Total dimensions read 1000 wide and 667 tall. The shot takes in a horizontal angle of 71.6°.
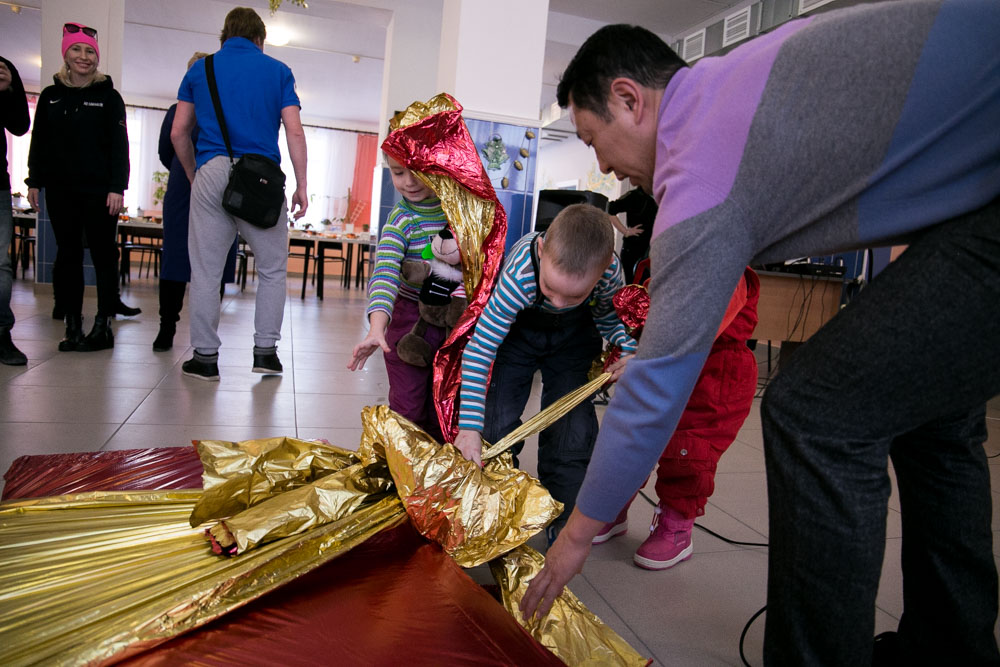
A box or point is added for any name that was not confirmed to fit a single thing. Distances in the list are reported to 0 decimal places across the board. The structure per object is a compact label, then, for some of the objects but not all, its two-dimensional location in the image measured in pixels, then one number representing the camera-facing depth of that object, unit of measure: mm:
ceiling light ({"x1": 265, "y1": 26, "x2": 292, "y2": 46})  7969
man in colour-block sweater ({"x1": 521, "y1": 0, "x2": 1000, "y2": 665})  697
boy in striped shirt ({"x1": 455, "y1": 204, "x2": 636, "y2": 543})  1417
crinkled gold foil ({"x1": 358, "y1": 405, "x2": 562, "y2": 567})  1222
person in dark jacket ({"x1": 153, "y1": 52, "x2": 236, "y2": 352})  3381
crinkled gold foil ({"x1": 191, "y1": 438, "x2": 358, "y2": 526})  1221
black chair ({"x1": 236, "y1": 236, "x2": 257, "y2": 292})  7831
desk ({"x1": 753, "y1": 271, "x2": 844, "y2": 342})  4031
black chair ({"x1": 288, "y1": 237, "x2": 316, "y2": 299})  7766
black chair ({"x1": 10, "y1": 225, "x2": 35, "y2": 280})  7105
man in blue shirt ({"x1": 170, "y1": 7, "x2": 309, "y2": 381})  2734
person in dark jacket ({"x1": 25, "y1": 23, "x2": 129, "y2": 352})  3162
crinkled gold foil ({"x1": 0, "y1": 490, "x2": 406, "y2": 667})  892
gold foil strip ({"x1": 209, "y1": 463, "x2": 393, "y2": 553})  1120
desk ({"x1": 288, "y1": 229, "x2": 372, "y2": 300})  7476
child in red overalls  1506
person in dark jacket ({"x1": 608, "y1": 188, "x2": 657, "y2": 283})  3799
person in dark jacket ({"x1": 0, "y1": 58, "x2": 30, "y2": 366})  2764
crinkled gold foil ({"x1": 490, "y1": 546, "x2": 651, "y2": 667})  1065
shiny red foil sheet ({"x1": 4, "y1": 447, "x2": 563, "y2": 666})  917
